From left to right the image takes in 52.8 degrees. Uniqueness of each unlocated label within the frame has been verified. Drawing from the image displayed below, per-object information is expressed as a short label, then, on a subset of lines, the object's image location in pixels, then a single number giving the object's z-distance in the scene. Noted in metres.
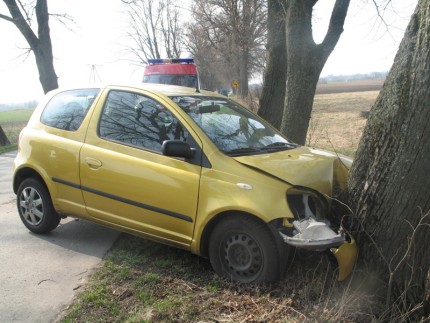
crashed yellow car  3.54
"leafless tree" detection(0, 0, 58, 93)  14.63
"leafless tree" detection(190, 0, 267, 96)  25.14
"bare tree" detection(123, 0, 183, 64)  51.38
